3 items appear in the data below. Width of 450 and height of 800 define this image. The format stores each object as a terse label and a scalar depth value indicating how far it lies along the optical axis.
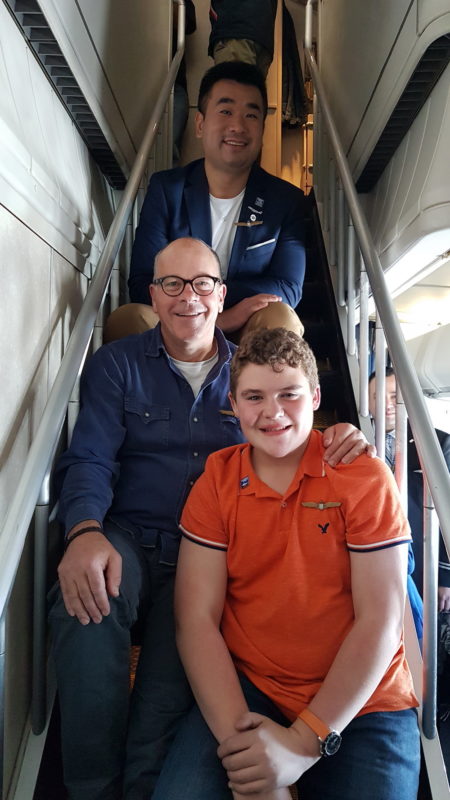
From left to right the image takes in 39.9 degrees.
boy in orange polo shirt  0.98
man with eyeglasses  1.07
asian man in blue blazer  2.16
